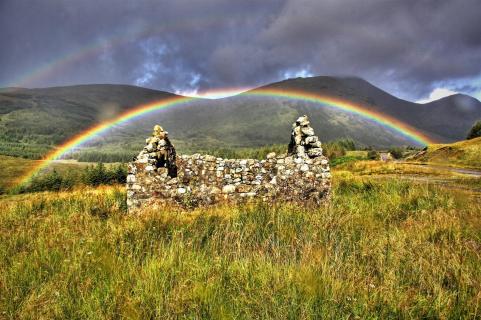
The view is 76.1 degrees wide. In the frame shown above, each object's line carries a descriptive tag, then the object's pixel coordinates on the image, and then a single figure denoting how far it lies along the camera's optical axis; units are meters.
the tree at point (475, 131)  66.02
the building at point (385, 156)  76.76
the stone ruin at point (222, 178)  10.11
